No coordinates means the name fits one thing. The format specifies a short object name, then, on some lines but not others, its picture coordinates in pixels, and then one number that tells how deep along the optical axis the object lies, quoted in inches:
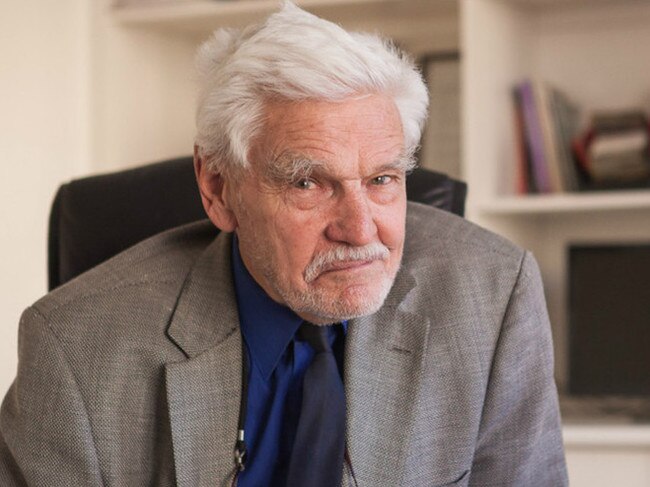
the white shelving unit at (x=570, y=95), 96.7
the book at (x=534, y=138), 103.0
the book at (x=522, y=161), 104.2
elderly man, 53.5
